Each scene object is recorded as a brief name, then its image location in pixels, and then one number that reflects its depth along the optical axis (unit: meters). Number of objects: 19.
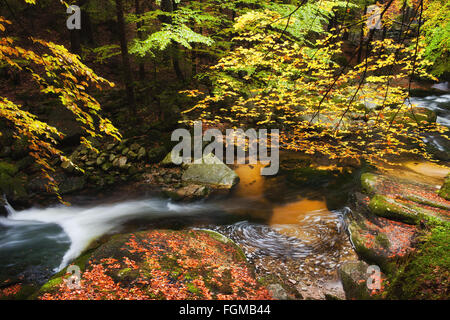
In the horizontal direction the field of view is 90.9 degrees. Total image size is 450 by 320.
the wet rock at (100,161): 8.86
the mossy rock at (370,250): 4.38
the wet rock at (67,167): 8.31
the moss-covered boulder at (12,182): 6.96
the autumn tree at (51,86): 2.76
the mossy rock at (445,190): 5.75
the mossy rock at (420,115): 10.72
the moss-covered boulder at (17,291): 3.97
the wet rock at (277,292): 3.96
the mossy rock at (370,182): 6.62
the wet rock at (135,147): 9.43
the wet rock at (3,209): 6.43
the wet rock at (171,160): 9.17
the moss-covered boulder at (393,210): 4.86
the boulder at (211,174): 8.45
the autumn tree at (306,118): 8.48
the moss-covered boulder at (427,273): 2.37
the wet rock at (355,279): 4.00
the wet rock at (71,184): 7.80
